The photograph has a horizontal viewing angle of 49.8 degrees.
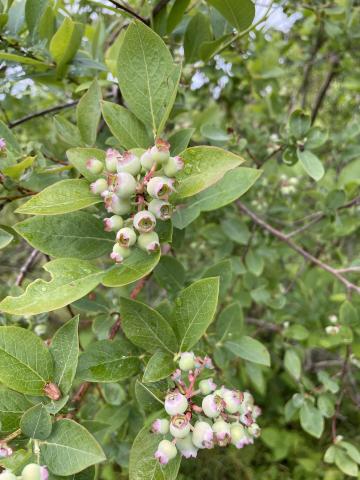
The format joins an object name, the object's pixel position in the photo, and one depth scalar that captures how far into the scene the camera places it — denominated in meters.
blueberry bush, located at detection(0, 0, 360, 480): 0.18
